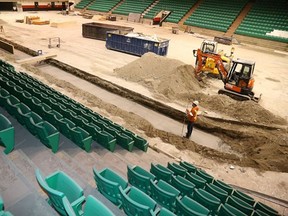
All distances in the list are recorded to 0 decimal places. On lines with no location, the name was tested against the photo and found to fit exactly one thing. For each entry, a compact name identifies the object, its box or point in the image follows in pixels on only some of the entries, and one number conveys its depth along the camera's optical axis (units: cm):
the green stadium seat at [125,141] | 720
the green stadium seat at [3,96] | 694
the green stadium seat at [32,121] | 569
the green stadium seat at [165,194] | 445
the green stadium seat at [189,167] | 688
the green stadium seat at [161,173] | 557
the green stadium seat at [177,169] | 620
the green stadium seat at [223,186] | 609
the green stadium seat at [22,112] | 599
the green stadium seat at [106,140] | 667
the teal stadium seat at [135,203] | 356
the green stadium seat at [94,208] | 325
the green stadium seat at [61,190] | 326
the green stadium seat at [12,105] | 640
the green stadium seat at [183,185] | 519
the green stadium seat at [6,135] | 498
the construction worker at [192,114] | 930
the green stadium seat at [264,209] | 540
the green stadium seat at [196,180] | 582
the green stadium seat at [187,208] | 409
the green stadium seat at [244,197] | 581
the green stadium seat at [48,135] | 547
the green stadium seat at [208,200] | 483
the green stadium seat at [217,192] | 543
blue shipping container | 1842
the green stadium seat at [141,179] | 482
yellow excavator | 1509
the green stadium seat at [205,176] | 645
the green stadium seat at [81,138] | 608
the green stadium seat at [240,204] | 507
